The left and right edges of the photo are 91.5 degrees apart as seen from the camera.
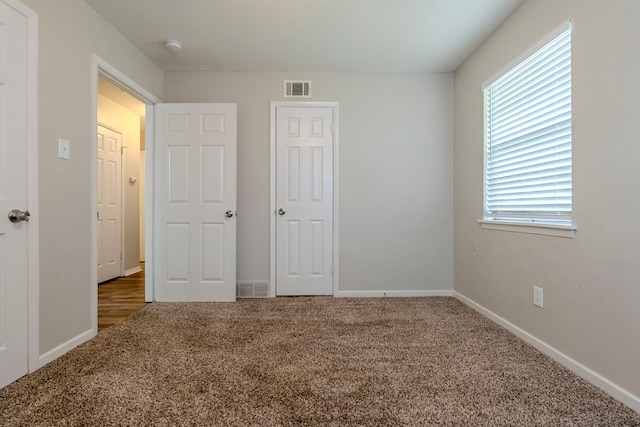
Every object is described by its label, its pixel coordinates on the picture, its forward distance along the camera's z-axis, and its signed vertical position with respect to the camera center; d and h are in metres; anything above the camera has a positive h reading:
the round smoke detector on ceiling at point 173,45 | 2.79 +1.48
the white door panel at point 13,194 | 1.64 +0.08
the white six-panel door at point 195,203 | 3.22 +0.06
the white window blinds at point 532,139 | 1.92 +0.51
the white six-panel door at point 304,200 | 3.43 +0.10
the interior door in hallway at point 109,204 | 4.06 +0.06
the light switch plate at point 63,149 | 2.02 +0.39
